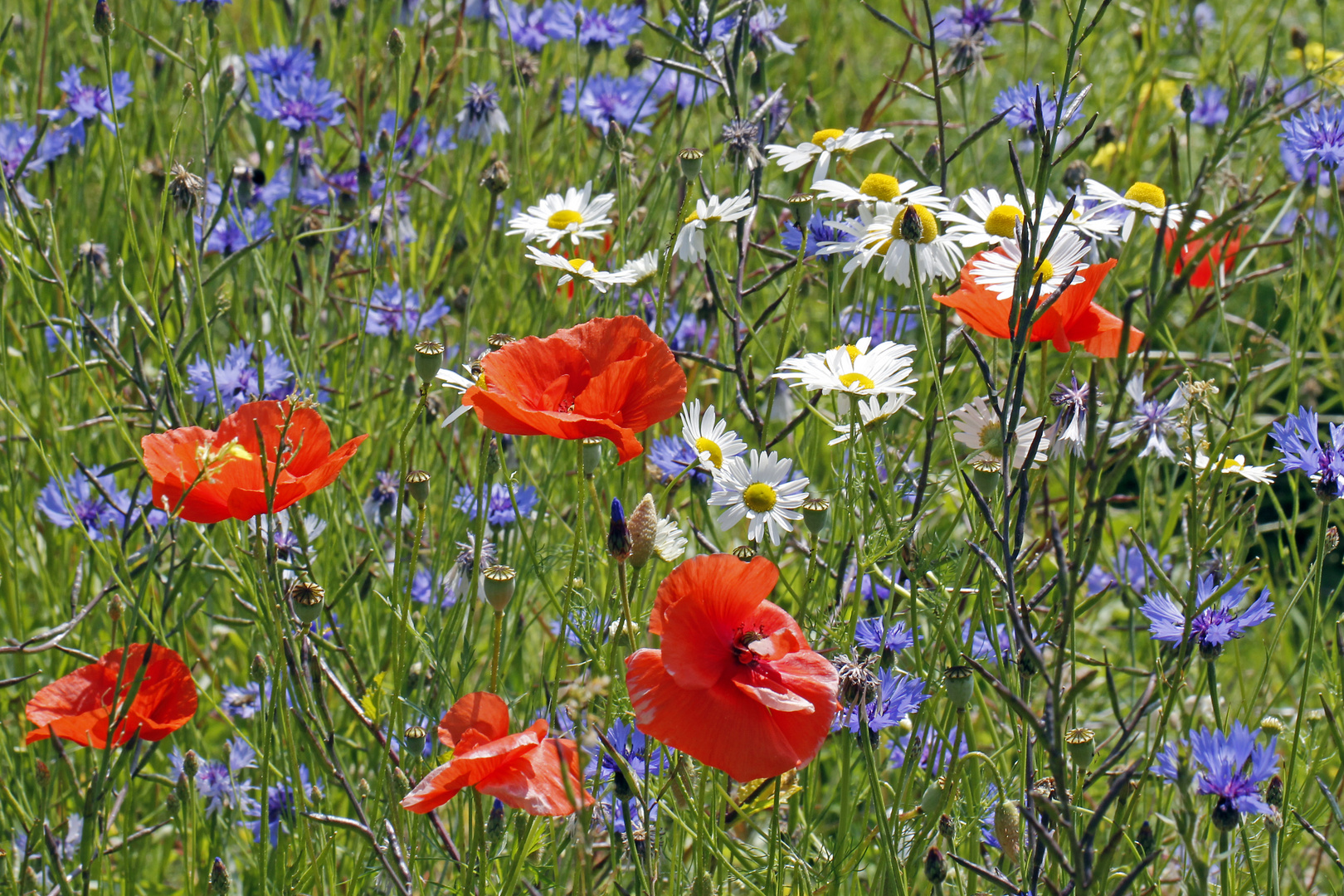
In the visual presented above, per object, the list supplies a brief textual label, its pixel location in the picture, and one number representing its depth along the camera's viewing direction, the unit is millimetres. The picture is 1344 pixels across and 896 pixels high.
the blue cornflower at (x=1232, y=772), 2355
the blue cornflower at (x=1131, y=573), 2704
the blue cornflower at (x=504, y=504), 2651
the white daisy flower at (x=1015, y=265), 2418
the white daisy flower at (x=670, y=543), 2427
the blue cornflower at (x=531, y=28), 3124
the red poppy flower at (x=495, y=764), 2350
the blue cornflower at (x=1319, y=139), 2578
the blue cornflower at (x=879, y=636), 2476
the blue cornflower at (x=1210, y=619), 2423
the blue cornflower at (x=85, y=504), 2671
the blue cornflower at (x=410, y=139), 2794
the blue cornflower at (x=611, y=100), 3036
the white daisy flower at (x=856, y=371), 2410
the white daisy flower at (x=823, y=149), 2538
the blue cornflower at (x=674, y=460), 2592
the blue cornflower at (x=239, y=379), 2645
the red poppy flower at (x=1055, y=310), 2422
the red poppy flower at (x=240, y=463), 2379
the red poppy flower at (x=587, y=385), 2371
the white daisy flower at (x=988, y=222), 2466
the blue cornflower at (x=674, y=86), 2981
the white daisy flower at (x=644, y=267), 2500
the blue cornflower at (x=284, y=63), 2844
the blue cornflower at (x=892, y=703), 2460
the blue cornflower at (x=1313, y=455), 2448
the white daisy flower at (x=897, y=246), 2467
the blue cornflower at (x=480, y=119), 2784
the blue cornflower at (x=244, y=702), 2598
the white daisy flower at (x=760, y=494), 2449
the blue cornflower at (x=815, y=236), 2610
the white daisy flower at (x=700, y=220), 2495
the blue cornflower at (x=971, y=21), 2897
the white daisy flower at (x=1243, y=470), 2466
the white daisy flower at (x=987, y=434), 2435
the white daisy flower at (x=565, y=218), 2537
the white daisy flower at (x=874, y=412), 2447
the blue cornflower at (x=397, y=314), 2730
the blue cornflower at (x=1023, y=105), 2672
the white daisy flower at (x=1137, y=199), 2493
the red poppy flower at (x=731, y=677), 2351
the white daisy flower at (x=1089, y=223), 2465
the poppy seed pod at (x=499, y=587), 2388
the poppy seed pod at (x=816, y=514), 2439
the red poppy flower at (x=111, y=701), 2436
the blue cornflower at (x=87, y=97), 2756
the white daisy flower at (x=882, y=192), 2487
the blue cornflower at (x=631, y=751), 2483
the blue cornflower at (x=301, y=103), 2761
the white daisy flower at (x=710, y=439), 2448
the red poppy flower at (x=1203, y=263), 2623
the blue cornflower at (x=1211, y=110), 3673
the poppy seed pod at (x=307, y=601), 2403
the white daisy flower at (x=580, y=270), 2465
